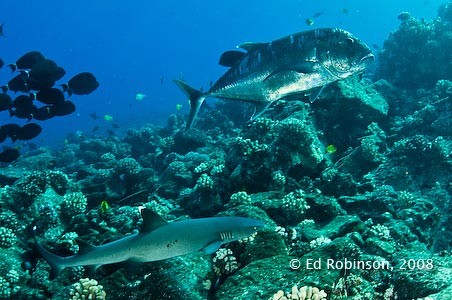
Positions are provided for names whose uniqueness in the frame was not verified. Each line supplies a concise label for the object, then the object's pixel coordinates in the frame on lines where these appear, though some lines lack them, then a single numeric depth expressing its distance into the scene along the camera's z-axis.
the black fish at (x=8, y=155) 9.48
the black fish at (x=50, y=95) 9.08
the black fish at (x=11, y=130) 9.52
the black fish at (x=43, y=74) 8.74
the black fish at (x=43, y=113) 9.53
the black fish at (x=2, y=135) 9.48
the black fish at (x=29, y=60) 9.63
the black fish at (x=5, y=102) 8.96
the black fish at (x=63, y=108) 9.39
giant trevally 3.65
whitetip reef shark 3.68
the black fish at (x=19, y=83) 9.23
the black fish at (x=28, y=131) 9.73
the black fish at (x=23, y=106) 9.38
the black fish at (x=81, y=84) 9.49
